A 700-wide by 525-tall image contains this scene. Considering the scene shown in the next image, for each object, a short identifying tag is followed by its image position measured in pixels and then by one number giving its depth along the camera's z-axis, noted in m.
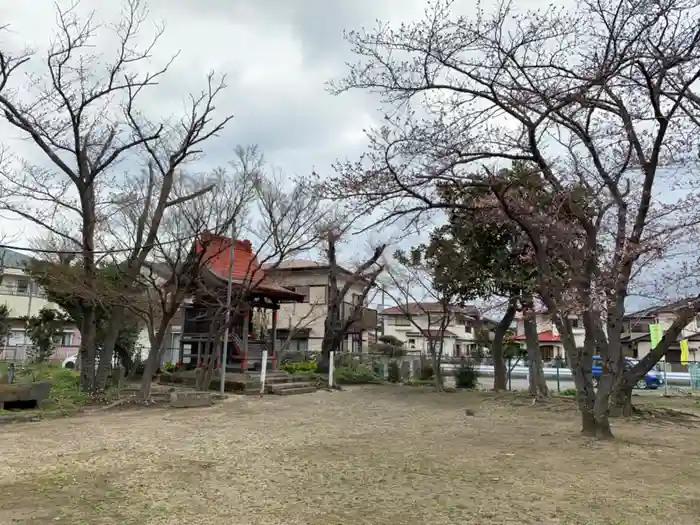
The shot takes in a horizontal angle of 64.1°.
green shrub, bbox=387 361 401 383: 21.30
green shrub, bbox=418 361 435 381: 21.95
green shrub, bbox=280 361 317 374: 20.75
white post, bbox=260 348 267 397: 15.27
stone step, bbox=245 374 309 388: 15.84
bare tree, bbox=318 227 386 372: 21.30
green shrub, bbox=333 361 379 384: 20.37
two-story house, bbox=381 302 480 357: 44.50
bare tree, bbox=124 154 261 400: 12.52
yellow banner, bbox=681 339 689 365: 23.07
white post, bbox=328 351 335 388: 17.80
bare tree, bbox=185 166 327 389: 14.96
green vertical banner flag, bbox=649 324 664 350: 16.02
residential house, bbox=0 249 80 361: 28.94
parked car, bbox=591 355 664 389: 22.69
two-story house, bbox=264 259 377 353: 31.78
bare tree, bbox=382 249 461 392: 18.19
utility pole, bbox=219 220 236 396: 14.66
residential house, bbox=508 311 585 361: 37.23
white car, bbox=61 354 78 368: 25.33
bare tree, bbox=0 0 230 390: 13.03
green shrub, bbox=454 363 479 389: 20.06
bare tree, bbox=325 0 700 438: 7.91
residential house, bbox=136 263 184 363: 14.31
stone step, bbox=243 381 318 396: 15.42
